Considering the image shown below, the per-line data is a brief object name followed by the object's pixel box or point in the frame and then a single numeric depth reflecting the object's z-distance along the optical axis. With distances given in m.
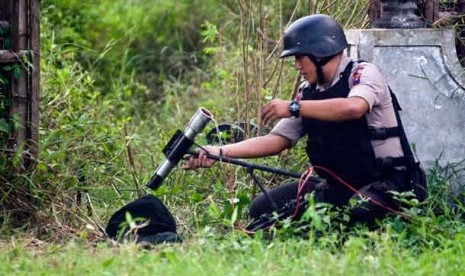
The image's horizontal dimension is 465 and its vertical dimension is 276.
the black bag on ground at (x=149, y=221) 13.23
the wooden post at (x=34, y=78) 14.65
